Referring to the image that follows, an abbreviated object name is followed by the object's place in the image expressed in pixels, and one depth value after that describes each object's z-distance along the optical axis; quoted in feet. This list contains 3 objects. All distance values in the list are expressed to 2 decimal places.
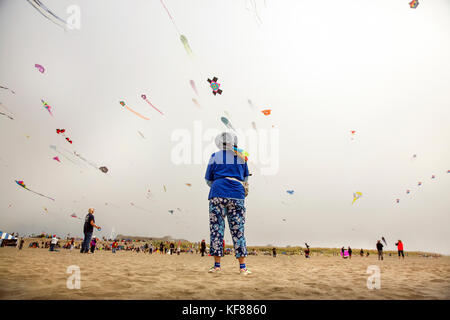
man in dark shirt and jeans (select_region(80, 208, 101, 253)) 28.22
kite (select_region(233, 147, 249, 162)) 12.97
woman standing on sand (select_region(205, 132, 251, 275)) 11.80
